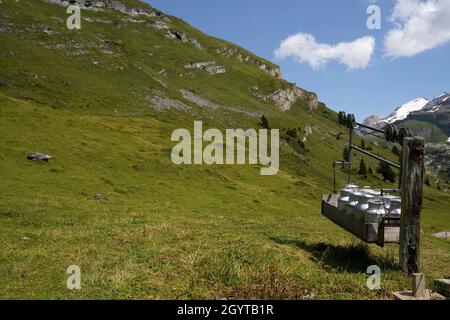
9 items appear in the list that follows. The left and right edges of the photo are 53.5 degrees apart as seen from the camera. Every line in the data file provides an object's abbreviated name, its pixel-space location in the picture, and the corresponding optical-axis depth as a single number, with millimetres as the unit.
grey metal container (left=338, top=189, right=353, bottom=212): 17891
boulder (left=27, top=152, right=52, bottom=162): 52534
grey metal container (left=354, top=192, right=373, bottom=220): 15961
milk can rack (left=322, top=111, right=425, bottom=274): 14500
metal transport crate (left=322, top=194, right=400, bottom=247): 14992
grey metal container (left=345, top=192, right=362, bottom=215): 16781
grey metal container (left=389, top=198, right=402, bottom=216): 15375
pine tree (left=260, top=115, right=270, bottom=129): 163975
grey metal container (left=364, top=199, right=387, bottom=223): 15227
